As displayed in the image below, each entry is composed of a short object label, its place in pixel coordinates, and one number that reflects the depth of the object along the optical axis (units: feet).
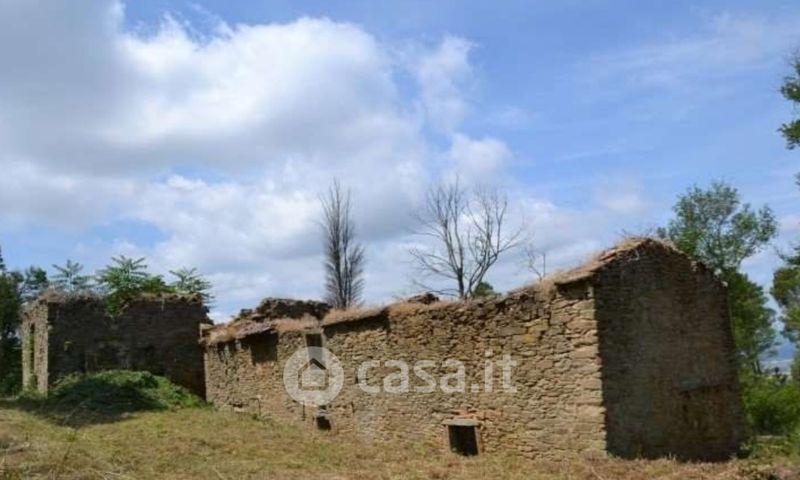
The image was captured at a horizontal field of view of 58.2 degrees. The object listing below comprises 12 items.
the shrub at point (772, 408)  70.08
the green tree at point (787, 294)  93.88
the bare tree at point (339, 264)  120.26
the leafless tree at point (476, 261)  105.89
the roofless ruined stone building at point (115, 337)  69.21
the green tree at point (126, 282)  81.57
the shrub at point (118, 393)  56.75
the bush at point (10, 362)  92.62
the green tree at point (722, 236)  87.45
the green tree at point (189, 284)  93.09
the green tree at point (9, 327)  95.86
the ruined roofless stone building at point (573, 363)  32.78
